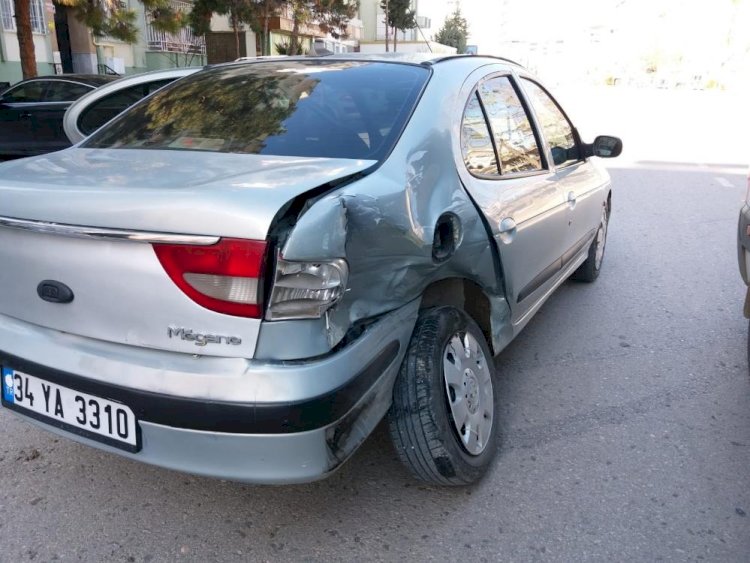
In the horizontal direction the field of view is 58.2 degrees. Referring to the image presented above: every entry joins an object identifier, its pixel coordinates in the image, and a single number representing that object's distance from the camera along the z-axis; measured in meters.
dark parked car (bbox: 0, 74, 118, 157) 9.11
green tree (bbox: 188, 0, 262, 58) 21.19
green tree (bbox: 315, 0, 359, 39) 27.02
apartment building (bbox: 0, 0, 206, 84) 16.28
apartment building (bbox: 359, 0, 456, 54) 55.22
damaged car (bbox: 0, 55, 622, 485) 1.87
